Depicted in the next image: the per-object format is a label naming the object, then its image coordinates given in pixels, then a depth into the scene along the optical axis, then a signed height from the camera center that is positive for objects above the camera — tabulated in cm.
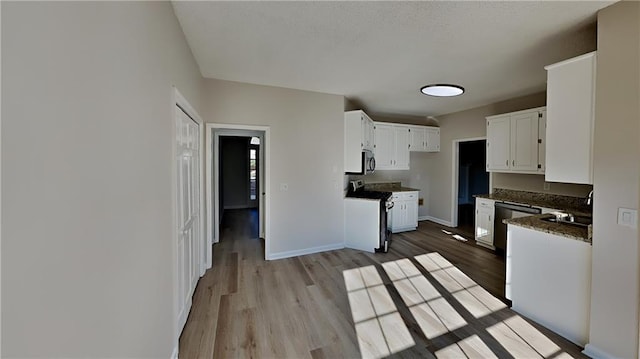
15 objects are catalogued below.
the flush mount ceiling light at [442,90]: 352 +125
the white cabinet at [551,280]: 205 -93
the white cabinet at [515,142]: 387 +57
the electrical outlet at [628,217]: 172 -28
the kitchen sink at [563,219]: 255 -45
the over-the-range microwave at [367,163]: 443 +23
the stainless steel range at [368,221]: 416 -78
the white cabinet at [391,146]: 531 +64
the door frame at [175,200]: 188 -20
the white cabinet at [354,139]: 425 +61
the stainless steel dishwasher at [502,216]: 385 -64
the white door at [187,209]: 217 -35
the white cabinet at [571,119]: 205 +50
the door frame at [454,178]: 570 -5
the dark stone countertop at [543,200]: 351 -38
